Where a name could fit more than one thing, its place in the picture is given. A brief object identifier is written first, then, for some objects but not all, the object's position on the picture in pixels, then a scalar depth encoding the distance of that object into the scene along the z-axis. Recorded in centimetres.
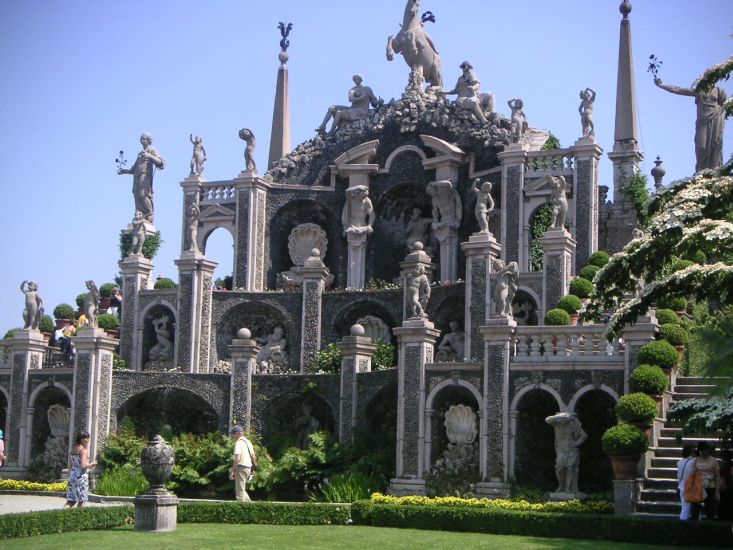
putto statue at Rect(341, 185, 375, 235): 4684
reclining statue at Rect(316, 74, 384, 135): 4847
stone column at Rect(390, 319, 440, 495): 3456
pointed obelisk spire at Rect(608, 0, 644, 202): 4781
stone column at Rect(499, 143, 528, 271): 4275
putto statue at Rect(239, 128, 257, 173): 4703
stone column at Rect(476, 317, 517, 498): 3331
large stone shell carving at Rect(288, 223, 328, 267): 4778
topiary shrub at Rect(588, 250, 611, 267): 4019
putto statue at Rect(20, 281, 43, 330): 4275
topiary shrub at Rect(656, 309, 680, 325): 3343
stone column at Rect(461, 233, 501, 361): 3925
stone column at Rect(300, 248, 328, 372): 4344
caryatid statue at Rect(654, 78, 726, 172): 4425
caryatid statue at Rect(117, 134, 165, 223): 4797
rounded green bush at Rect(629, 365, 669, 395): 3011
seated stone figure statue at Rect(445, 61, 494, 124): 4569
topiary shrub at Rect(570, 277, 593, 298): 3828
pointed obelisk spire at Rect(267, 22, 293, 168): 6294
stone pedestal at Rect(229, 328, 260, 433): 4012
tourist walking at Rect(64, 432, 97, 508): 2859
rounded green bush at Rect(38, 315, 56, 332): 4947
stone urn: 2606
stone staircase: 2809
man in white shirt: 3122
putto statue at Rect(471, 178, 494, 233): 3950
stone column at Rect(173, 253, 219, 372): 4372
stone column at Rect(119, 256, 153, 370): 4484
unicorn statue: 4884
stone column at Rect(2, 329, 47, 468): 4159
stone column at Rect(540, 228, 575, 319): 3938
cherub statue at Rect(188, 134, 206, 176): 4772
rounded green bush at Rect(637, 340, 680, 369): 3069
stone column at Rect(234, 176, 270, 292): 4653
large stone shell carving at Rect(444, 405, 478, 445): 3447
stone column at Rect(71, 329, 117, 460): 4044
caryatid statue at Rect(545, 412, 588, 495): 3164
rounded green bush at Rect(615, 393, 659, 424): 2927
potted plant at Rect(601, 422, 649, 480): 2833
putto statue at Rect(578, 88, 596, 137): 4231
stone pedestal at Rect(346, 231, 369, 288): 4662
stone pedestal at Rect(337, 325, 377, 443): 3847
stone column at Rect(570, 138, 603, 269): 4206
